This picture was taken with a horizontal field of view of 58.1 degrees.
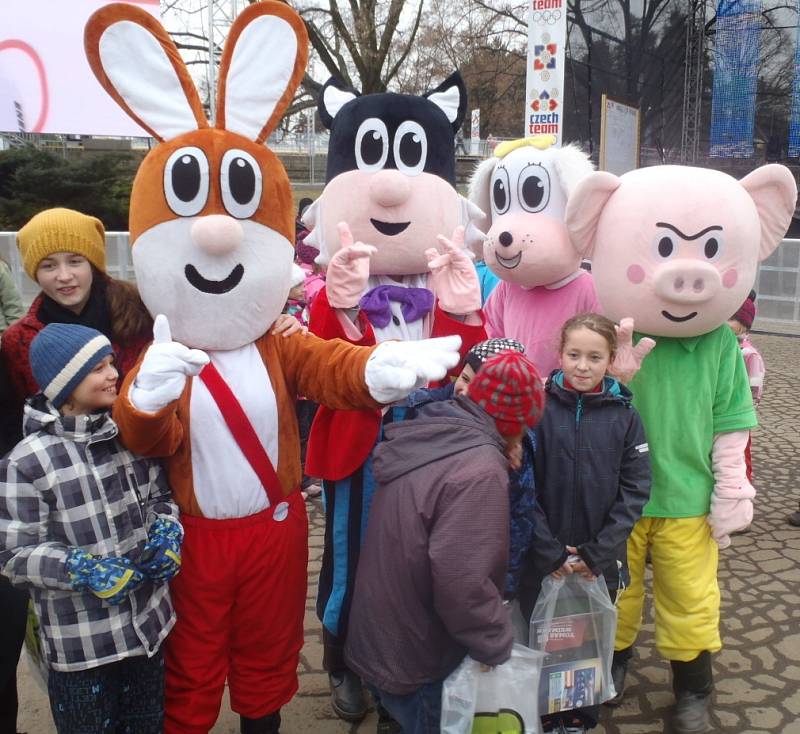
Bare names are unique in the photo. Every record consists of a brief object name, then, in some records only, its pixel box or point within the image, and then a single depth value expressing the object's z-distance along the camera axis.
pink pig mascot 2.40
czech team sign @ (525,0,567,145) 8.29
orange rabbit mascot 2.06
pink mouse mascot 2.87
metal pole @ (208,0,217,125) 11.23
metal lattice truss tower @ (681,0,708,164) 13.59
